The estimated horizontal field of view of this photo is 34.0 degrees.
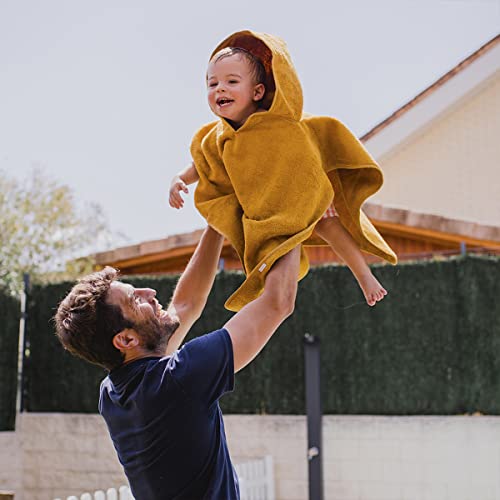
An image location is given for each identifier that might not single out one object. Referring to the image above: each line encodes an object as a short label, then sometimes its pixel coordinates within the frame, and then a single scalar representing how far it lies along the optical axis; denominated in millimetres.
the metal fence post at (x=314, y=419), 6547
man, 1990
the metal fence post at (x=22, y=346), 8375
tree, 8750
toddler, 2104
